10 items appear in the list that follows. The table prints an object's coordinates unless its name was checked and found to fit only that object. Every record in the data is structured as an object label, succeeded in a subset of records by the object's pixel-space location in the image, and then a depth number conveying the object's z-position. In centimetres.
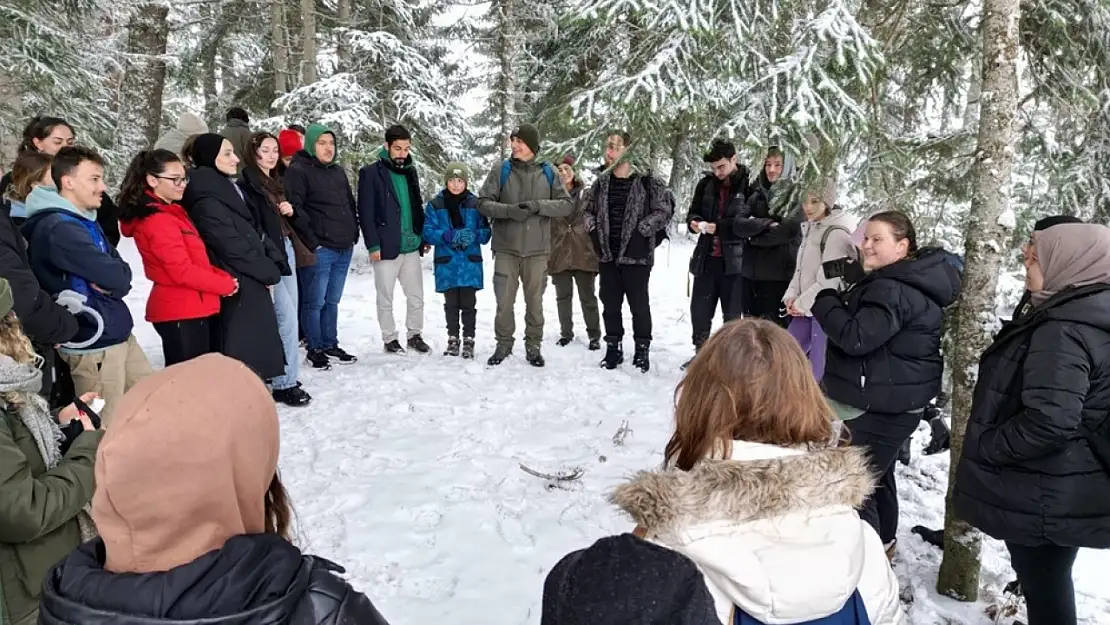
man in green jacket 684
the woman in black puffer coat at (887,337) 336
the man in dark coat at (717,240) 659
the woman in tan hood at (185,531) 127
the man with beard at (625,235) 671
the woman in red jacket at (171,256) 457
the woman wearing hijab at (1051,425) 257
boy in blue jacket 720
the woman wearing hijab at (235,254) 491
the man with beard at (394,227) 704
